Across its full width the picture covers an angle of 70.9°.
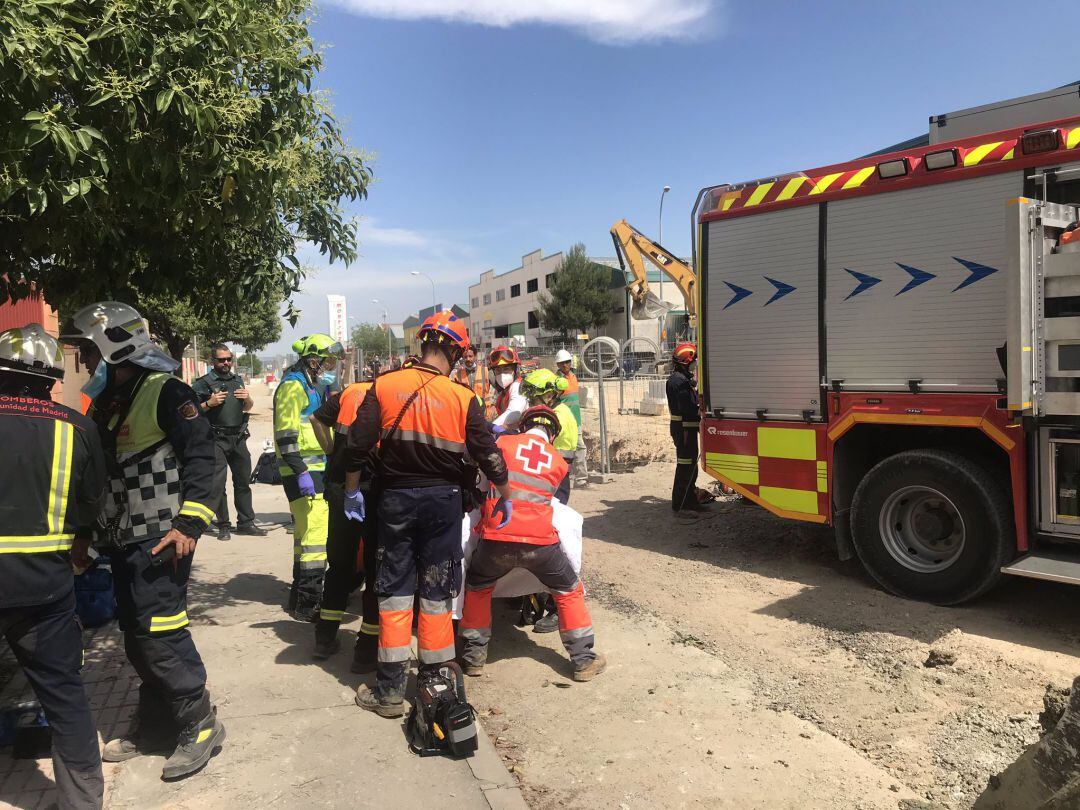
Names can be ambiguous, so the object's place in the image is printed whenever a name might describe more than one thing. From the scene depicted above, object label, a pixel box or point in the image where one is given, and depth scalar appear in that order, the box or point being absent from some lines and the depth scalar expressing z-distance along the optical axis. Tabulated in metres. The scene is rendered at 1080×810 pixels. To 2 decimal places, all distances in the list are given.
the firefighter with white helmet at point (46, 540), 2.72
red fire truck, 4.57
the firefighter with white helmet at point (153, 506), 3.23
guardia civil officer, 8.20
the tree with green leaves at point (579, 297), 53.41
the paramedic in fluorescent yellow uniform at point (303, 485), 5.34
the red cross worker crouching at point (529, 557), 4.21
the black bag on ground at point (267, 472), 7.81
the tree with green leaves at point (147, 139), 2.85
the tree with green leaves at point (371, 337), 102.44
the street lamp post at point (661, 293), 29.75
